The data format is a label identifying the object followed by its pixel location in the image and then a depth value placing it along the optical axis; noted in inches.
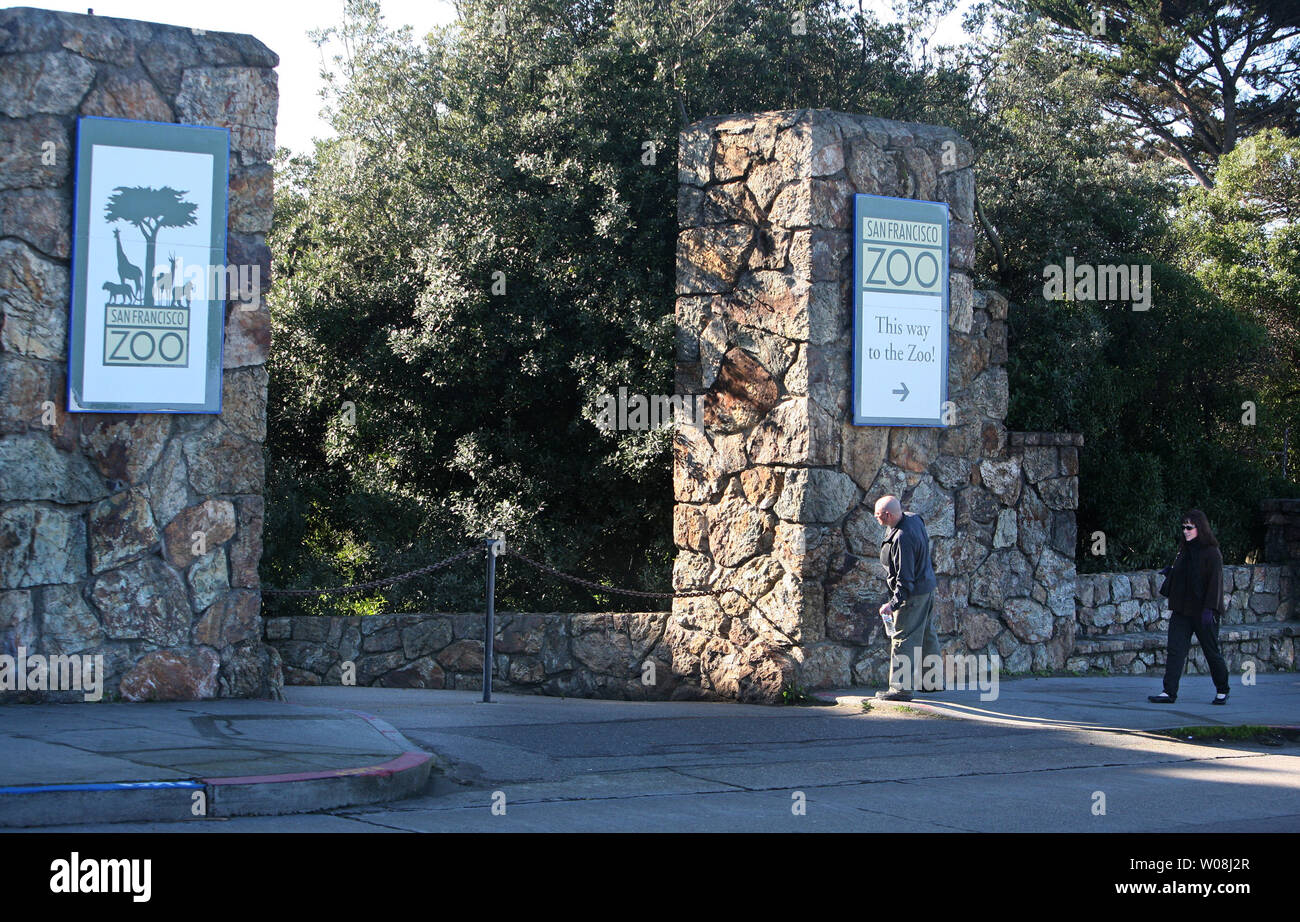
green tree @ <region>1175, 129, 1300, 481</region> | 785.6
